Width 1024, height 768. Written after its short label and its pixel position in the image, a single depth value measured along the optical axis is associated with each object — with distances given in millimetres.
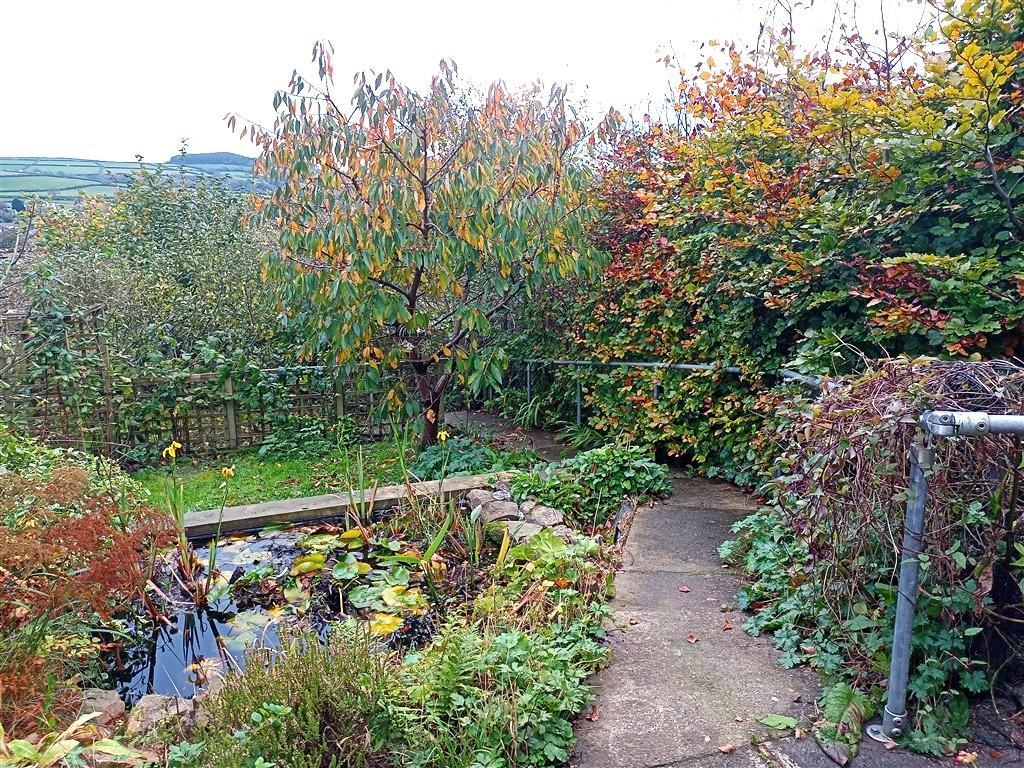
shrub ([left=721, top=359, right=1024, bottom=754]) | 2025
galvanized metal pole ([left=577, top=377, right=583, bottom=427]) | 6168
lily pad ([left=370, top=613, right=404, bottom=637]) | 3314
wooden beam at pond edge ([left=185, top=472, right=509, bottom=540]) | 4508
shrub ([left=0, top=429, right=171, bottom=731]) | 2387
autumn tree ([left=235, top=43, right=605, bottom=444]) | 4906
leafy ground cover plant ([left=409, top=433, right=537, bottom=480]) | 5578
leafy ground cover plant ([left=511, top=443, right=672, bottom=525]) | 4504
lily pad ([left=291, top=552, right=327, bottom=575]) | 3980
